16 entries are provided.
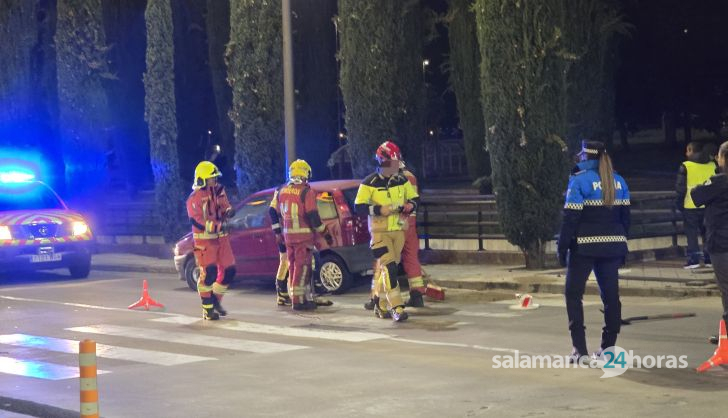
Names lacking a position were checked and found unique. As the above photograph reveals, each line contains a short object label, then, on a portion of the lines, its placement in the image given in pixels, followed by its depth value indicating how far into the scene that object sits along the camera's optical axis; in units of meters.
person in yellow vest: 16.22
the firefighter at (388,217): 13.45
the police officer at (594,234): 9.60
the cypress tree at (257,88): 23.56
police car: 19.86
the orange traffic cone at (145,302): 15.84
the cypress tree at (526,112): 18.14
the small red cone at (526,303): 14.53
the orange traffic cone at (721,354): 9.36
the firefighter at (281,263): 15.12
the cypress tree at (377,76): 21.91
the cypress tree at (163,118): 25.47
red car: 16.73
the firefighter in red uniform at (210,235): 14.20
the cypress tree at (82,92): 28.75
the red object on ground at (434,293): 15.62
